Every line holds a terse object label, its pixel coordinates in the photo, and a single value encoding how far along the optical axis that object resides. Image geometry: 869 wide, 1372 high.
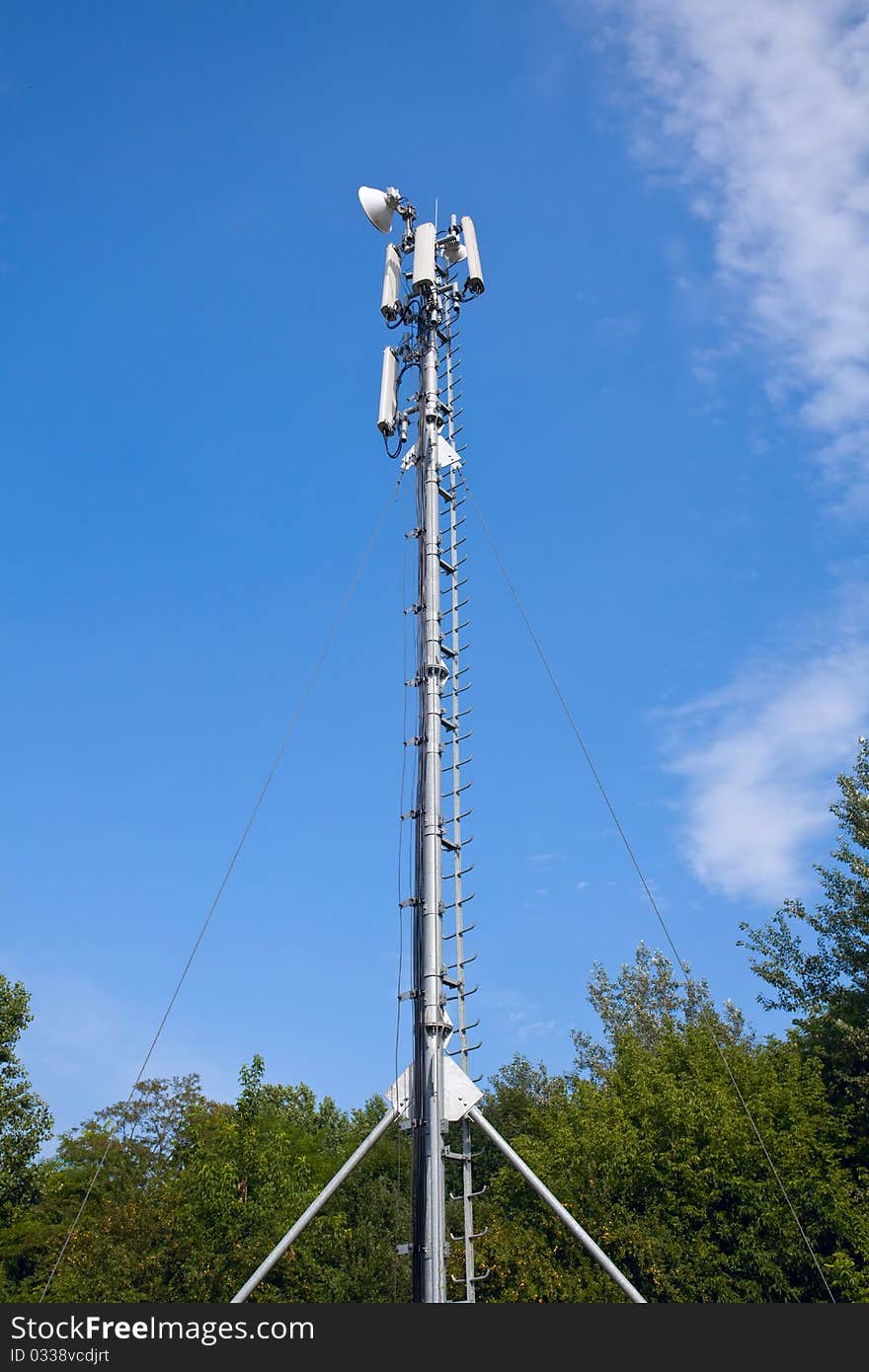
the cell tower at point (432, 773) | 11.88
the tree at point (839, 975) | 23.69
